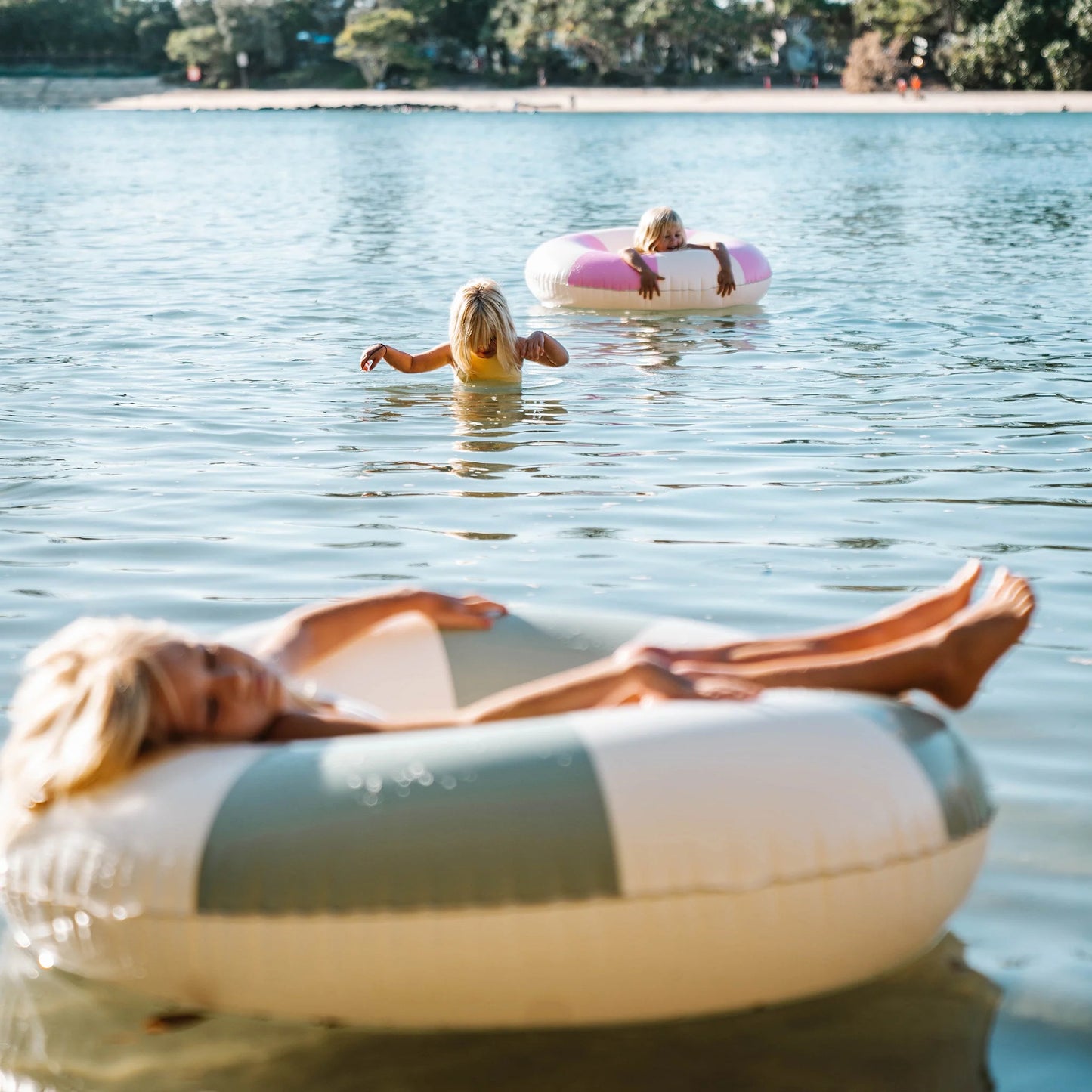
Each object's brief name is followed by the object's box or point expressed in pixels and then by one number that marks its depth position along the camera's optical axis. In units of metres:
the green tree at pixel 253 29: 74.94
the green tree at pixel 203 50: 75.81
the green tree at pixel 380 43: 70.62
